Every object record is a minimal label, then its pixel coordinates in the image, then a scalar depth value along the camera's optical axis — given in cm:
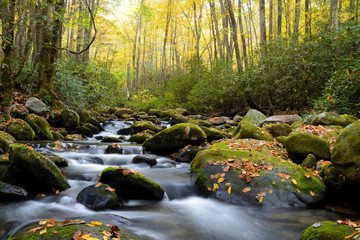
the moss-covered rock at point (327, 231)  249
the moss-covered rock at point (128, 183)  419
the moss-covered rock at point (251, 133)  718
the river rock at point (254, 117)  1090
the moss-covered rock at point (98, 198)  375
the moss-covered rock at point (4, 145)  552
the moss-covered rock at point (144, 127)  1149
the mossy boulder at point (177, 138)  734
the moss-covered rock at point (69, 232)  232
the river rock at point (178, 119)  1326
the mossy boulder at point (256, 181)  404
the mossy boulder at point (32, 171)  395
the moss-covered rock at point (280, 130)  751
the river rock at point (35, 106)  914
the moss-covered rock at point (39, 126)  838
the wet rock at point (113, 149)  759
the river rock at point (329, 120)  685
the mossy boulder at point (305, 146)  504
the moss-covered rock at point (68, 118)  1021
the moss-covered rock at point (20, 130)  747
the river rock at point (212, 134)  824
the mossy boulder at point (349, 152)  341
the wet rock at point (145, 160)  650
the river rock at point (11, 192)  366
